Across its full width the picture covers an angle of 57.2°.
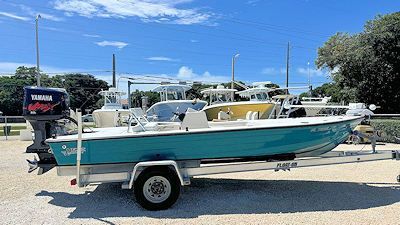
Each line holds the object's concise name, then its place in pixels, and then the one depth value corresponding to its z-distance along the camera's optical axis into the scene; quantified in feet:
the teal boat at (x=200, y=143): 18.10
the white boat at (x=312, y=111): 53.97
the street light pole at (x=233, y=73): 98.80
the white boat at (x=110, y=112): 50.08
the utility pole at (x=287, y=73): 130.11
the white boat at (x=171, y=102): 48.55
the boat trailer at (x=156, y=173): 17.92
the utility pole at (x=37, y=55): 93.03
